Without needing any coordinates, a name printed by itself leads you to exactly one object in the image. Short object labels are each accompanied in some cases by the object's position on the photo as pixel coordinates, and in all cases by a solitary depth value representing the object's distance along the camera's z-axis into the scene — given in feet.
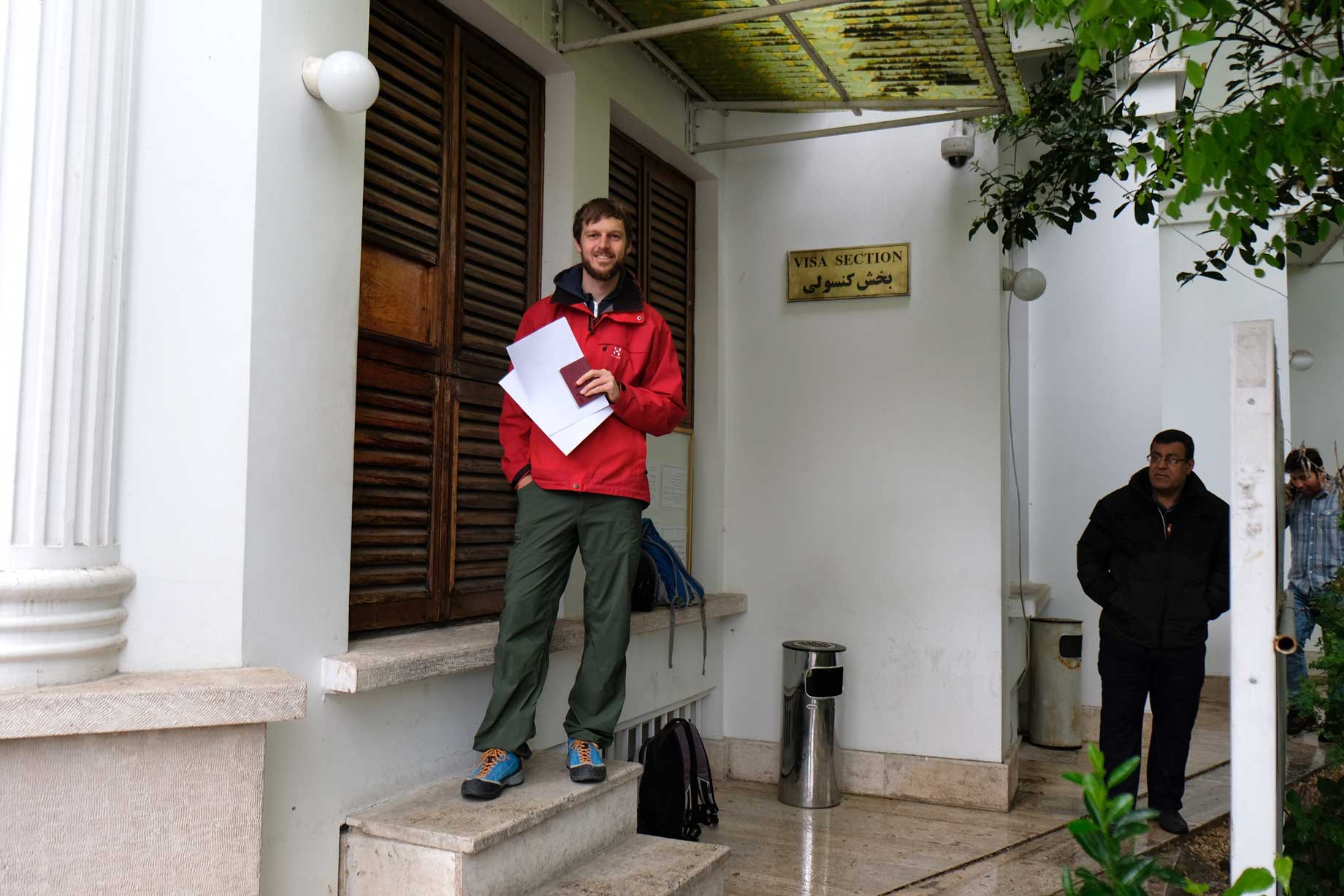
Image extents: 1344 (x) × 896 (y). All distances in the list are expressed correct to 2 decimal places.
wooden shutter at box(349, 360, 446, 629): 11.34
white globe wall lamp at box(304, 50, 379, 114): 9.53
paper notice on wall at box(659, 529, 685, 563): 18.26
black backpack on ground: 14.40
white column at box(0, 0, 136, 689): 7.84
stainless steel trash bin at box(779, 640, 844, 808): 17.17
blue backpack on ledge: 15.93
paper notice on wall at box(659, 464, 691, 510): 18.25
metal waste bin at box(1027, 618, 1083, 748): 22.09
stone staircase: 9.62
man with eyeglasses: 15.14
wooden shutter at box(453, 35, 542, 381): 13.10
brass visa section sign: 18.35
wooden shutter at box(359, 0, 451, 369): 11.51
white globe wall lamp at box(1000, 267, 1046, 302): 18.29
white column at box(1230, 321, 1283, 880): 5.91
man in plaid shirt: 20.70
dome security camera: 17.57
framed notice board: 17.92
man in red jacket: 11.04
